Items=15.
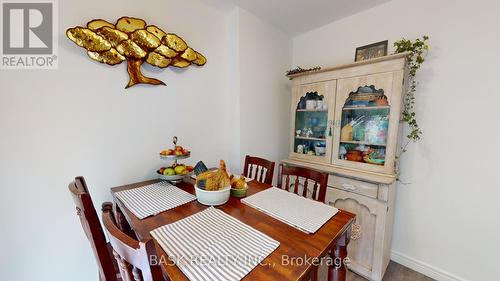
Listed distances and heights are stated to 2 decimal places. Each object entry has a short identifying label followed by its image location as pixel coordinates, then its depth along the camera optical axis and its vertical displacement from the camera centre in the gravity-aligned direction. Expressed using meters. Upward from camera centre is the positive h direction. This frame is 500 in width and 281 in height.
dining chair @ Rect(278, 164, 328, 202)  1.22 -0.30
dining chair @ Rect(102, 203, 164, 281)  0.47 -0.34
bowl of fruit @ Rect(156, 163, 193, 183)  1.36 -0.34
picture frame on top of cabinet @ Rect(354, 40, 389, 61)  1.73 +0.78
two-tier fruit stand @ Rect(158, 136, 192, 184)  1.35 -0.36
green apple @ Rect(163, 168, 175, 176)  1.36 -0.33
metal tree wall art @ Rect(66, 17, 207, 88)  1.19 +0.54
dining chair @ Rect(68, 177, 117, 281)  0.70 -0.42
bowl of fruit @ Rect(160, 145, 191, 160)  1.36 -0.20
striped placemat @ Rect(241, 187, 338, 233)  0.89 -0.41
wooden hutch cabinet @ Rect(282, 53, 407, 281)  1.48 -0.08
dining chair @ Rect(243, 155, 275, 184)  1.54 -0.34
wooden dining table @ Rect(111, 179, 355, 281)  0.61 -0.44
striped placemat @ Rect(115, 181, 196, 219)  0.99 -0.43
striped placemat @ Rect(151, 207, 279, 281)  0.61 -0.44
